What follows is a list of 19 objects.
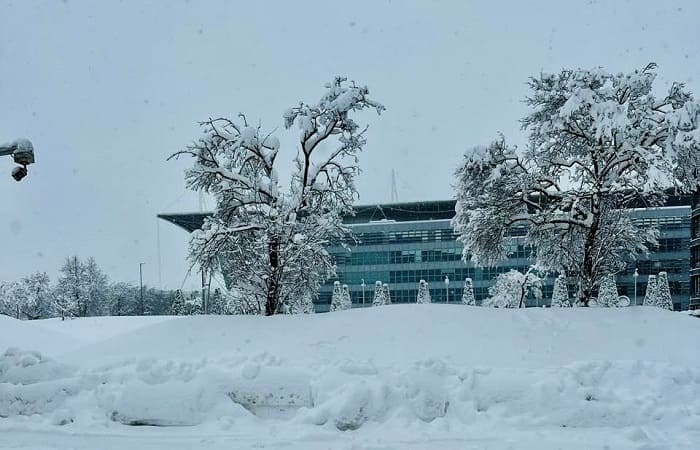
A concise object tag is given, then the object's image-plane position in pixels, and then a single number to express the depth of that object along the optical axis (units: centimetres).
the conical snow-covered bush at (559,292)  5572
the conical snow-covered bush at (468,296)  6391
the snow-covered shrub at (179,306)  5490
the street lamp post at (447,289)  8107
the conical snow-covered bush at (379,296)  6341
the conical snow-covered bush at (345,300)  6591
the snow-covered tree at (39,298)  7762
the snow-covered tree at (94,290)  6988
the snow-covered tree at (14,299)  7994
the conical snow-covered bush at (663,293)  5625
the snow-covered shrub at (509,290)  3908
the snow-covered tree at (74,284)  6575
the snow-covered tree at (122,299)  8665
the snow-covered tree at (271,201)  1591
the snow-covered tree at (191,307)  5482
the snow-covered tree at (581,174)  1562
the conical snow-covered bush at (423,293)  6003
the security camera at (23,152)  1116
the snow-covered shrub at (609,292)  5169
